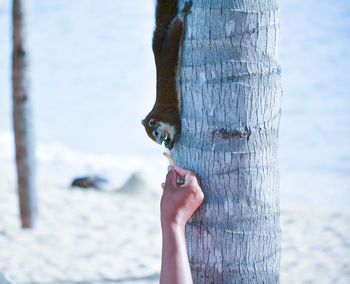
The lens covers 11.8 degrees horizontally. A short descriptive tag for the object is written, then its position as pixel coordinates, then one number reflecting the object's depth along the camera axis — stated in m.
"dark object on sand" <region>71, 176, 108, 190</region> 9.79
